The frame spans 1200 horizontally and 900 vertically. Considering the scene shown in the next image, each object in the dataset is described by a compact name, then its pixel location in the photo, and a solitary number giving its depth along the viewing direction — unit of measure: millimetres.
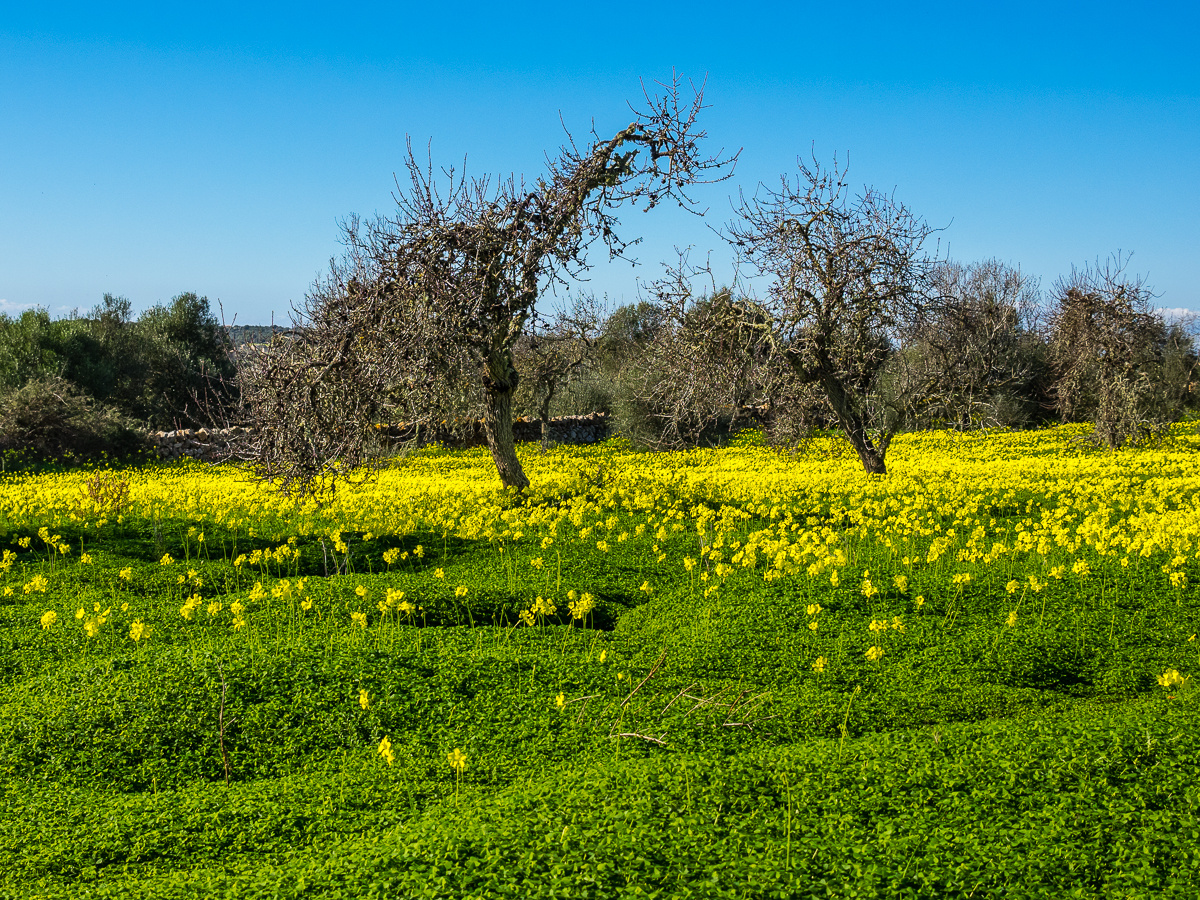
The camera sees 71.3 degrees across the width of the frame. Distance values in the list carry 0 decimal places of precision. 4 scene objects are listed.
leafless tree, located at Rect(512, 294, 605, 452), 26844
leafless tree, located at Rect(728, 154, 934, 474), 16328
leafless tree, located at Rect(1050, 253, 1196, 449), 25328
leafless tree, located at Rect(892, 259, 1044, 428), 18236
